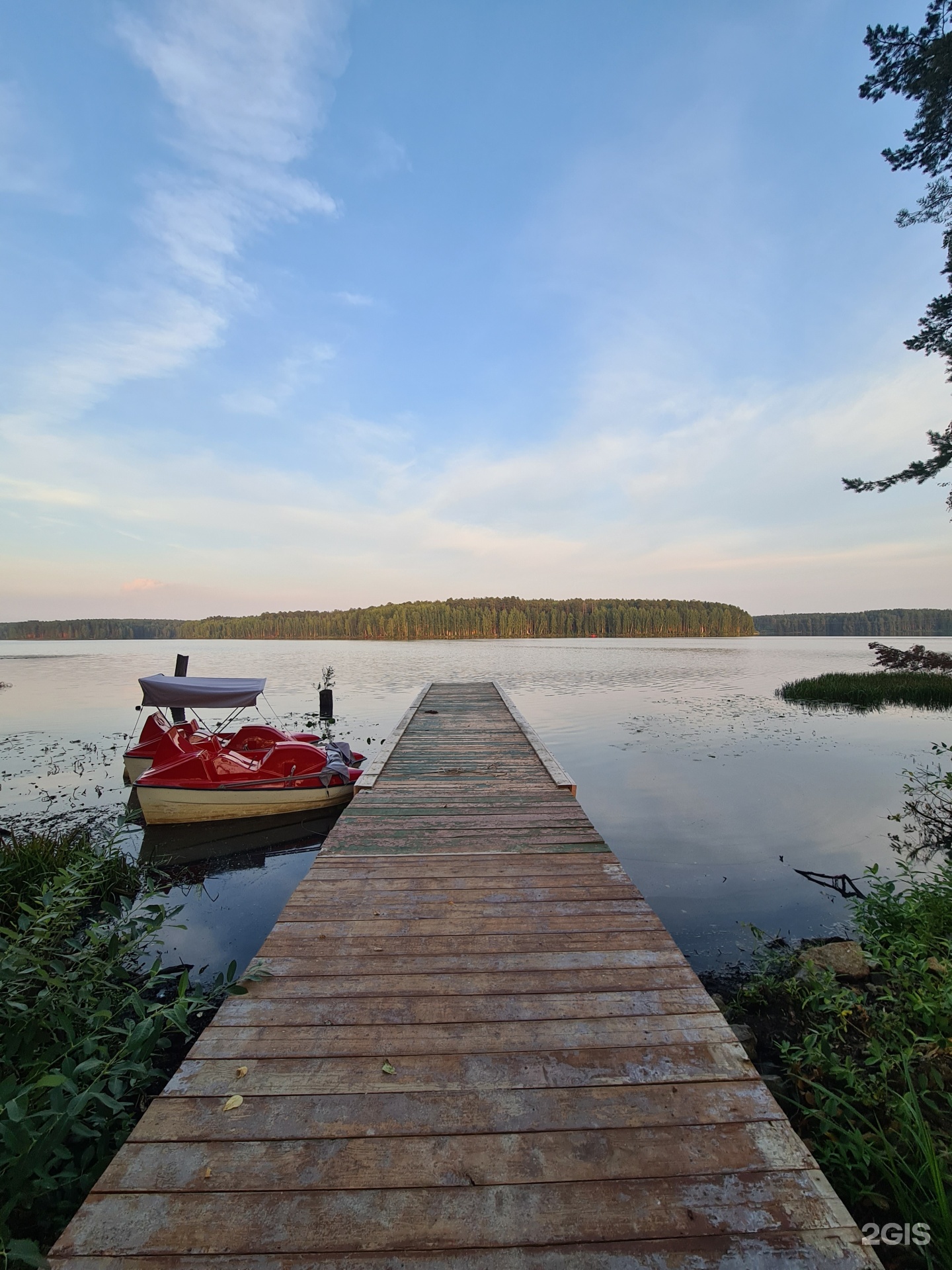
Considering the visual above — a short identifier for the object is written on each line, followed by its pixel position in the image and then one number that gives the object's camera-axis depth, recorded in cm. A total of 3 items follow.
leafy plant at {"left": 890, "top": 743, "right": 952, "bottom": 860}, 789
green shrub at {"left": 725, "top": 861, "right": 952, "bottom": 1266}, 244
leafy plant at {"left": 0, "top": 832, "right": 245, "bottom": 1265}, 213
